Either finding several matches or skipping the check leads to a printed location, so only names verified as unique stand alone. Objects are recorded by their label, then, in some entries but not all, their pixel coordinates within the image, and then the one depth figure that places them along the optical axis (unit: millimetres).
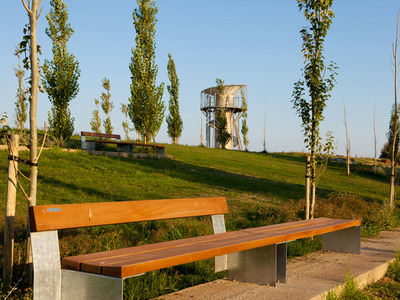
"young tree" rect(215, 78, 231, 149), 35469
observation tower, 41719
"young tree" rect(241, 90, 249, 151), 43284
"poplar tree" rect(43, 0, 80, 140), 18938
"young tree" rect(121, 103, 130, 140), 41906
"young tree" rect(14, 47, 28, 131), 4040
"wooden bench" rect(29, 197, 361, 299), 2957
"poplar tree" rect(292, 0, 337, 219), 7234
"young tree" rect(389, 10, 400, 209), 10805
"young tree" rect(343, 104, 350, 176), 26234
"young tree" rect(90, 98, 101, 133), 39938
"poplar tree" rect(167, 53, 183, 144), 39469
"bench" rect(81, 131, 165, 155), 17375
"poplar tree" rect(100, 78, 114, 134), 36934
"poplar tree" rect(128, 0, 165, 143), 22391
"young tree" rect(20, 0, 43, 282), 3686
